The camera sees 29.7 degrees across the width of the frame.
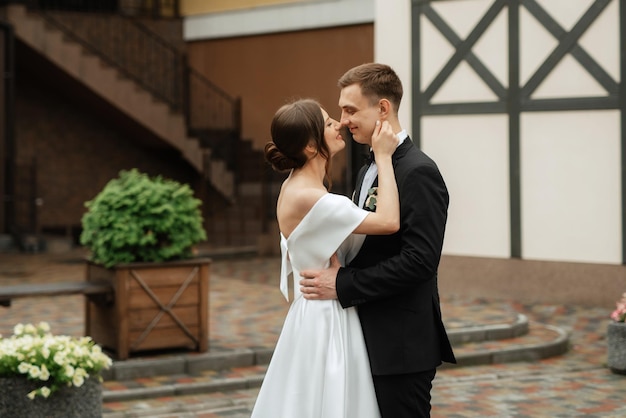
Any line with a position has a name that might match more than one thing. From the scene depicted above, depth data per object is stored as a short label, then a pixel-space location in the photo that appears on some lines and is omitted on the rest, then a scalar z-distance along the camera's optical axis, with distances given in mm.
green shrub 8320
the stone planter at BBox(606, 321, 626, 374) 8312
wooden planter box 8242
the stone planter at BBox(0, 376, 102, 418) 6039
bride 3764
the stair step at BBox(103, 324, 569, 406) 7750
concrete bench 8047
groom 3717
